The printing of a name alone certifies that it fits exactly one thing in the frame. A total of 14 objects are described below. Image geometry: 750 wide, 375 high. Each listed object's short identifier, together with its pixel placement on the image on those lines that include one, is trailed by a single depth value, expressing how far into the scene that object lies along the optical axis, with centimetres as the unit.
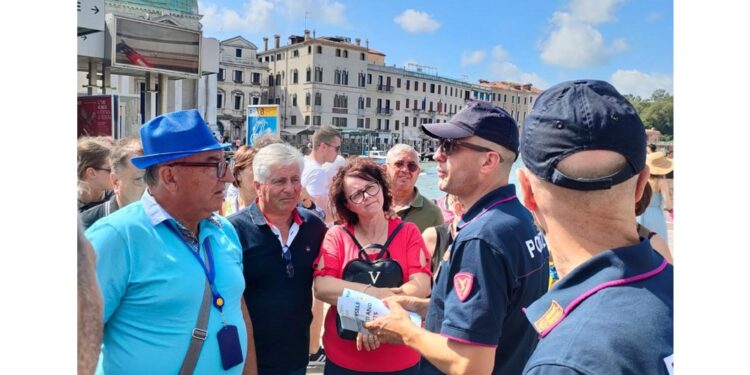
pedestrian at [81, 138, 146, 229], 299
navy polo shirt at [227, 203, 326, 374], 261
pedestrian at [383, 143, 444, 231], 412
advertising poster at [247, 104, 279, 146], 865
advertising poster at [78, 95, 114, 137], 903
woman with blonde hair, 368
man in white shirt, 547
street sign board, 1291
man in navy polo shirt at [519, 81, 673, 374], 97
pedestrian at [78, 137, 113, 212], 333
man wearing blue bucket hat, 186
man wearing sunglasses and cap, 171
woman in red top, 254
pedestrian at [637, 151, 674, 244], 388
